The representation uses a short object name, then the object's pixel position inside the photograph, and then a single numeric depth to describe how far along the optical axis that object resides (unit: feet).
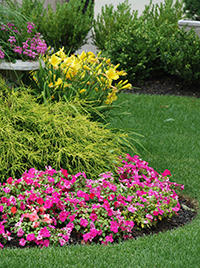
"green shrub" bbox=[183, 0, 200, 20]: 34.01
